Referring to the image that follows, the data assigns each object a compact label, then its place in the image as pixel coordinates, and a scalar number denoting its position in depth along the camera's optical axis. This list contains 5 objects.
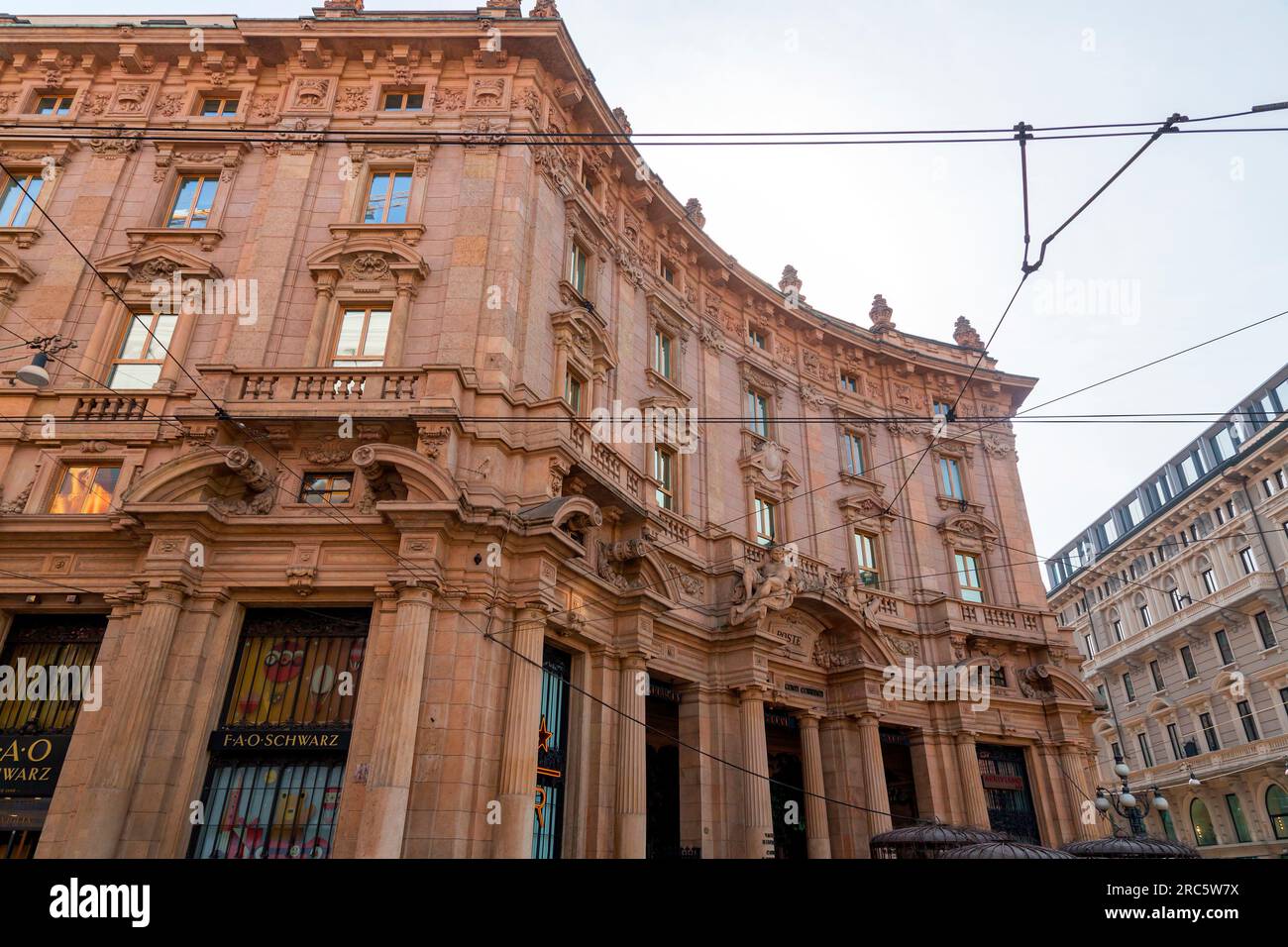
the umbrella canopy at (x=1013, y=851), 13.44
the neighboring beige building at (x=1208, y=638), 38.19
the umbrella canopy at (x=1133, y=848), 15.44
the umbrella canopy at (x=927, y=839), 16.09
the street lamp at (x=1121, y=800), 19.48
